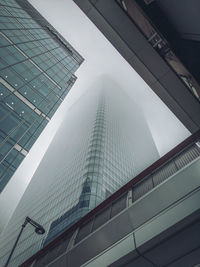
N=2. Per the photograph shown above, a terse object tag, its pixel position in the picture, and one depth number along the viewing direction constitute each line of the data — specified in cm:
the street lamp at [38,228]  1458
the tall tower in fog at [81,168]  5694
